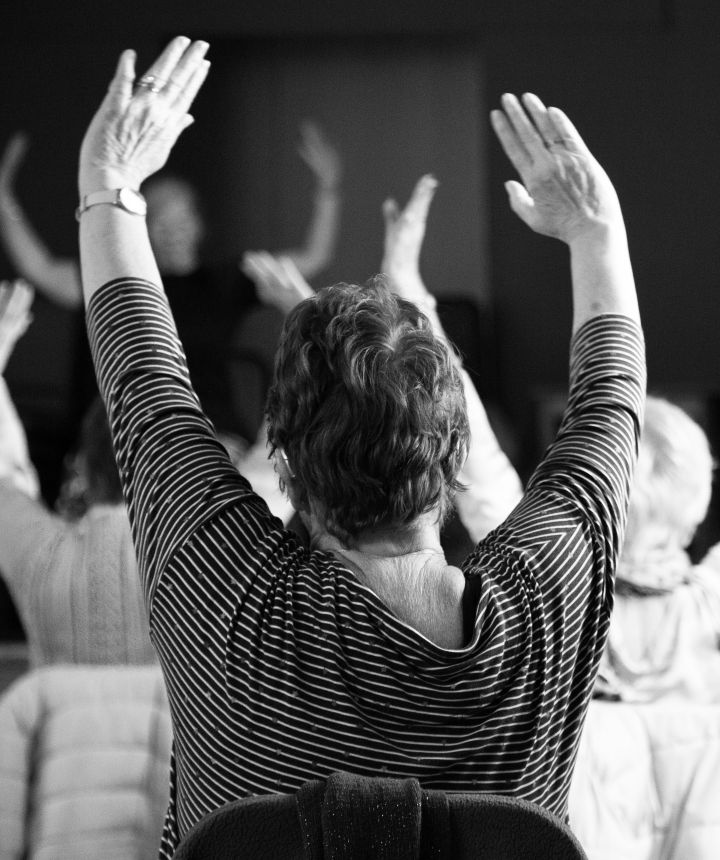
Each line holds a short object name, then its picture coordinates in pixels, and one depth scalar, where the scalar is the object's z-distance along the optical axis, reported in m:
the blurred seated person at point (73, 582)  3.36
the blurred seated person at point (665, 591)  3.31
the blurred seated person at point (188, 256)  7.13
